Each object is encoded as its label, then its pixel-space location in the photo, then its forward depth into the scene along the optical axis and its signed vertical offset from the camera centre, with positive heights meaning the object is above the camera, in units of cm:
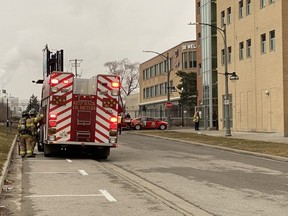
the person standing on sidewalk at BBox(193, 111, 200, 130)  4338 +42
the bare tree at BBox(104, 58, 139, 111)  10744 +1159
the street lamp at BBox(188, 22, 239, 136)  3185 +122
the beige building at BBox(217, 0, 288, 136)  3262 +468
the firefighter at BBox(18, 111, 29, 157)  1767 -27
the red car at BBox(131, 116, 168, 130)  5112 +19
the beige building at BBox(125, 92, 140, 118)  9955 +445
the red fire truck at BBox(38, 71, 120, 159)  1717 +50
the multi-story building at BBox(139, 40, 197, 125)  7100 +801
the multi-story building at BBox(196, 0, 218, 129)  4738 +570
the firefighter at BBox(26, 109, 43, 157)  1777 -18
